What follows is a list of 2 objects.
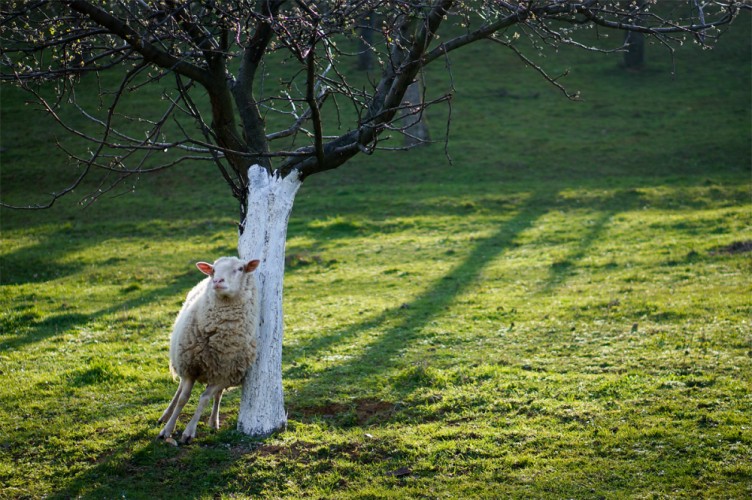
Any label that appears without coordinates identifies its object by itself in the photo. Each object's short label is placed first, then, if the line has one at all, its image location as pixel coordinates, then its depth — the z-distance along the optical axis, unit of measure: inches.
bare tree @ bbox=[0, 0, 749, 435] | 524.4
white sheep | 572.1
